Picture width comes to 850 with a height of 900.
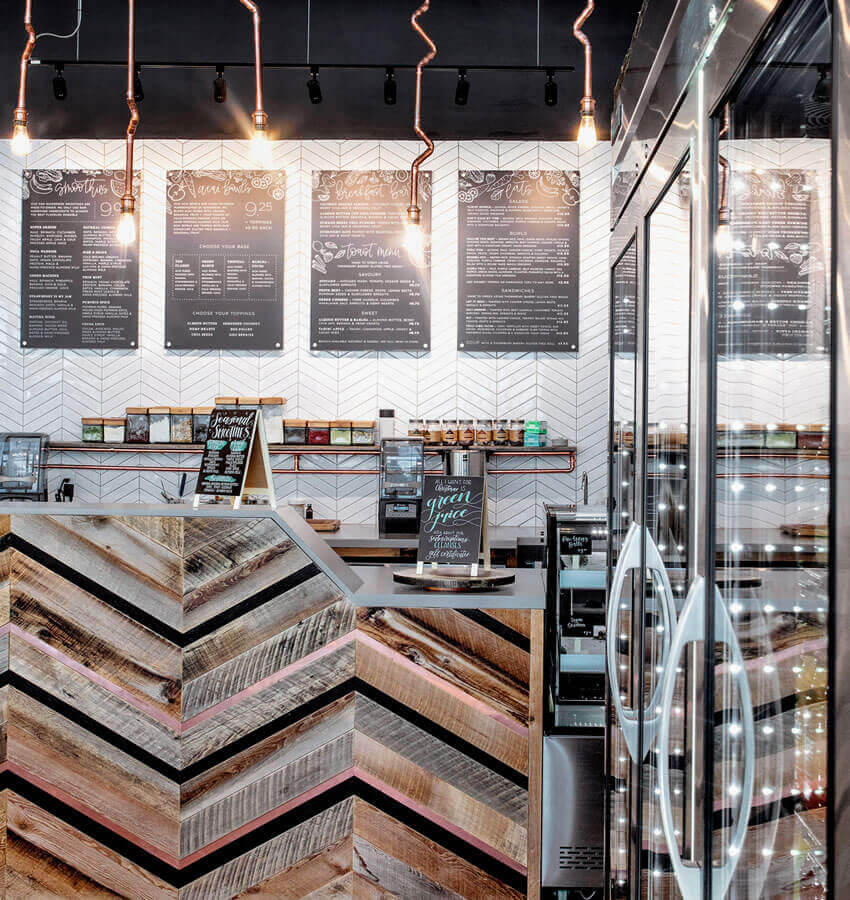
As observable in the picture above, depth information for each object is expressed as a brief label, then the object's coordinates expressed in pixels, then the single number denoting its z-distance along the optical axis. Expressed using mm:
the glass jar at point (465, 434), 5031
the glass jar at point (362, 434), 5102
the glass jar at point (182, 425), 5055
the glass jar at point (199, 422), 5016
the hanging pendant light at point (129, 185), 3375
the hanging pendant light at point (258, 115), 3148
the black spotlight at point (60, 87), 4453
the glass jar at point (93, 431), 5070
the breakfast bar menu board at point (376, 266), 5227
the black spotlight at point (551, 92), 4328
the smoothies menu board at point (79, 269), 5262
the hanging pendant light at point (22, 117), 3195
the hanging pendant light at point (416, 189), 3658
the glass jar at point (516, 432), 5020
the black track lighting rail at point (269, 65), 4539
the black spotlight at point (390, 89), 4363
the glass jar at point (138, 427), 5070
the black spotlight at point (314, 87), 4406
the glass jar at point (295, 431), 5055
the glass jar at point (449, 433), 5035
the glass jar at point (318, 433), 5074
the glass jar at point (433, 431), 5008
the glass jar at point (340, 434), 5086
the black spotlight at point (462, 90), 4320
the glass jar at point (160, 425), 5066
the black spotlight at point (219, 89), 4363
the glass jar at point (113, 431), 5066
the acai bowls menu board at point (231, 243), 5242
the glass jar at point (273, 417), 5062
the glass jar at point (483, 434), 5035
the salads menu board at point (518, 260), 5207
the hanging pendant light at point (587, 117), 3277
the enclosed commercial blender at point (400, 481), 4777
